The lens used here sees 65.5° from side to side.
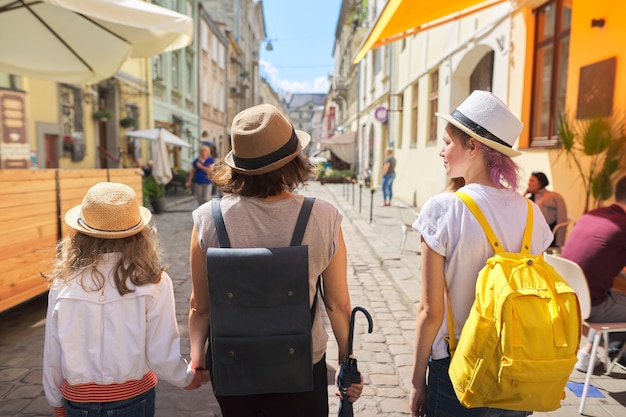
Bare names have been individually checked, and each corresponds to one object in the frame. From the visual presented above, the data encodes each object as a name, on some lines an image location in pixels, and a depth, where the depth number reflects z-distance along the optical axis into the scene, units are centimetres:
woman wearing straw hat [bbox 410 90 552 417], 168
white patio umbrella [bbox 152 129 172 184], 1320
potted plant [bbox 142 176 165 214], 1228
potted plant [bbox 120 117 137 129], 1588
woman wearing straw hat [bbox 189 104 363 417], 165
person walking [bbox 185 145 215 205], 1122
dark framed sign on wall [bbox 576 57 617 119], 511
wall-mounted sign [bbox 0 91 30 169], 891
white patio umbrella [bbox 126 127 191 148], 1503
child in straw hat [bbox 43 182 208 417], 183
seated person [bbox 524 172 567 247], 539
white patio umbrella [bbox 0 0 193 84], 615
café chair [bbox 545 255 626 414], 317
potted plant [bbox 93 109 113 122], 1380
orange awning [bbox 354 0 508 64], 586
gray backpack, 154
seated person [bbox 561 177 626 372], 334
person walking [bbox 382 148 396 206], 1448
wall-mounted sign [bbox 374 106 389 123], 1819
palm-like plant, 495
